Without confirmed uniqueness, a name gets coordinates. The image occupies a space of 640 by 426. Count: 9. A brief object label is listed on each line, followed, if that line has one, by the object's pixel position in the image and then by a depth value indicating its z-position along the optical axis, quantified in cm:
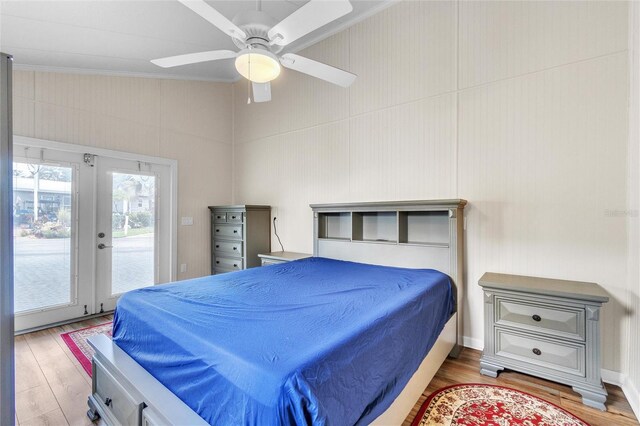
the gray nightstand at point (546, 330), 187
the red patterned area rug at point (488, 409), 169
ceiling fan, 159
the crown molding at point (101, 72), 297
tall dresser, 402
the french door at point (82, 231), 301
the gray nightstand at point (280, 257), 341
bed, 98
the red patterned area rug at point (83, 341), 245
